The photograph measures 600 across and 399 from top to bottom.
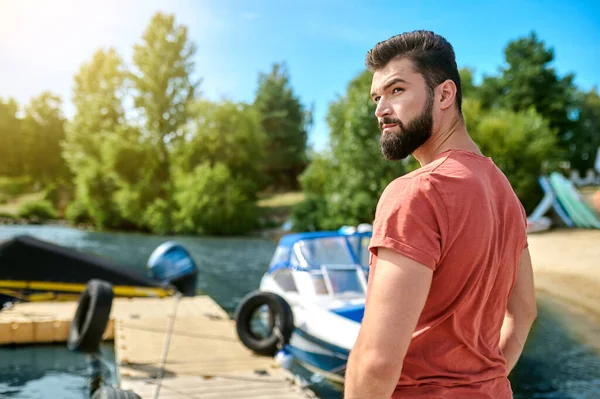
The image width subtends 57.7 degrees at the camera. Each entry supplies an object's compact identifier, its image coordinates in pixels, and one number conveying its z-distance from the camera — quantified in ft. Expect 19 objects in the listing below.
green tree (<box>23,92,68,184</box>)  207.41
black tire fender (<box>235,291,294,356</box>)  25.12
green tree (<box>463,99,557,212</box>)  100.53
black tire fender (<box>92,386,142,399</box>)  14.14
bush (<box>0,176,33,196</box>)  183.83
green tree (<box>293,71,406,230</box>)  107.76
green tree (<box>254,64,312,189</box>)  180.55
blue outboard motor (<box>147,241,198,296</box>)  38.47
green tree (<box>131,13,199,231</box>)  146.82
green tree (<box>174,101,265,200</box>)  138.62
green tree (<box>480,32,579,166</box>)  139.13
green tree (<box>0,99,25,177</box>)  212.43
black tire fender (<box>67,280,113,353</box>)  24.66
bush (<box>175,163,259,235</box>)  128.57
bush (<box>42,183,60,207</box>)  157.93
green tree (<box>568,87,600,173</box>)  160.25
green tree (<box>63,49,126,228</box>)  140.77
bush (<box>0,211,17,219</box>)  140.05
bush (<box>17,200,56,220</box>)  141.90
